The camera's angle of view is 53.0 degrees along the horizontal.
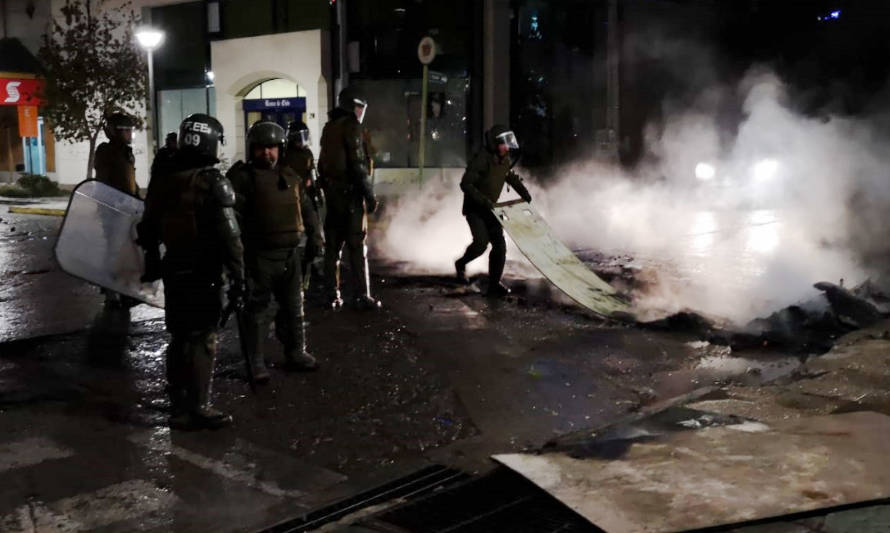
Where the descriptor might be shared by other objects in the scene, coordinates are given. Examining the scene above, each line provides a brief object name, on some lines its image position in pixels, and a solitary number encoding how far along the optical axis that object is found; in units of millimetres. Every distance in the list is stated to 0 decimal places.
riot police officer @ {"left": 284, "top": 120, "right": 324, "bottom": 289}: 8133
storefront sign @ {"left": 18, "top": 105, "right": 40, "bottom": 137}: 30141
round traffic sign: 14312
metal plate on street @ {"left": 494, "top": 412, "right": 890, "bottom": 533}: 3830
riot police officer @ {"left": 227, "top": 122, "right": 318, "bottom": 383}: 5691
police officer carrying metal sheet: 8969
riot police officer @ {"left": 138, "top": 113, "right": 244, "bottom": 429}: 4910
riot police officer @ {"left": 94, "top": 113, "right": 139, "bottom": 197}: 8367
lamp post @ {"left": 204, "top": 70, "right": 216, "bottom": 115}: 26547
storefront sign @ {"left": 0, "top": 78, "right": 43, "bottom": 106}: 29859
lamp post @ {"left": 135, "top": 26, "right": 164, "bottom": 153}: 20703
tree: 24312
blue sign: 24766
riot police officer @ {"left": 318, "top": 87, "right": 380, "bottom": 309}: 7996
